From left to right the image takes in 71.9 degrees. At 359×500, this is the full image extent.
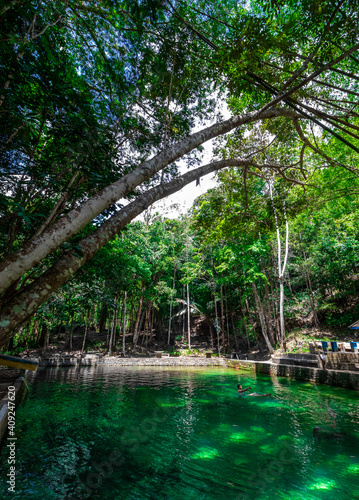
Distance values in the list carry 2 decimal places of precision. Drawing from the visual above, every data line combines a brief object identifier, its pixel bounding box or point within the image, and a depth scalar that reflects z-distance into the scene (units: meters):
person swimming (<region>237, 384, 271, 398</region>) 8.70
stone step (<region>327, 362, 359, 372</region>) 9.35
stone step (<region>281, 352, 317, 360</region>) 13.09
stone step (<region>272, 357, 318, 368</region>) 12.02
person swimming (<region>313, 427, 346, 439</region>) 5.14
